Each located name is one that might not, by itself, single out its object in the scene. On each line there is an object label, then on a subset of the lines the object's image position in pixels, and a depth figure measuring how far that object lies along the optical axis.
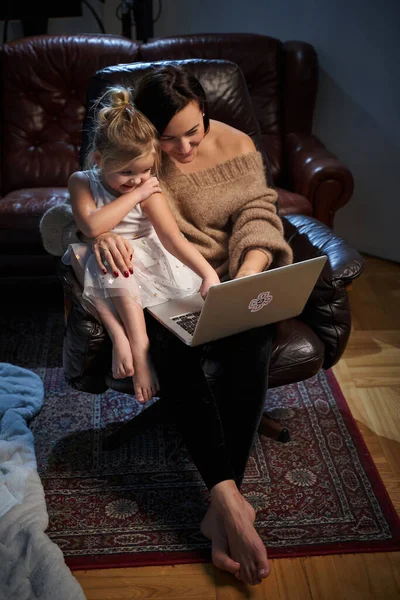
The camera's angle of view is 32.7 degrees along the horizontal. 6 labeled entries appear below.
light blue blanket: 1.58
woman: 1.69
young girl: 1.77
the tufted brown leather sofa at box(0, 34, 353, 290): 3.11
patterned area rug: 1.76
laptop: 1.57
